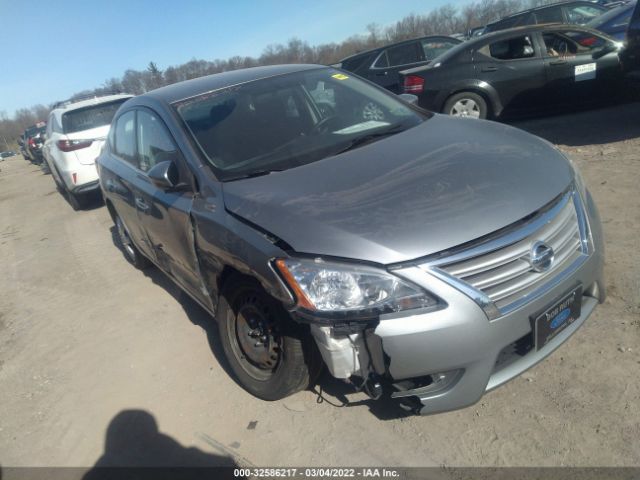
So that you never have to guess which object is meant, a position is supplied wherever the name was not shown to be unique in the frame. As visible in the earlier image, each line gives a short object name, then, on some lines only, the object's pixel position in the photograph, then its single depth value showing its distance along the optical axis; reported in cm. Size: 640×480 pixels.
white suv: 805
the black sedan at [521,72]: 656
